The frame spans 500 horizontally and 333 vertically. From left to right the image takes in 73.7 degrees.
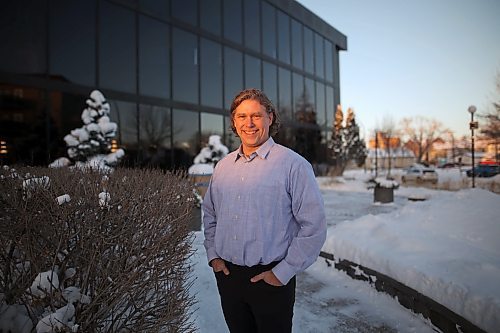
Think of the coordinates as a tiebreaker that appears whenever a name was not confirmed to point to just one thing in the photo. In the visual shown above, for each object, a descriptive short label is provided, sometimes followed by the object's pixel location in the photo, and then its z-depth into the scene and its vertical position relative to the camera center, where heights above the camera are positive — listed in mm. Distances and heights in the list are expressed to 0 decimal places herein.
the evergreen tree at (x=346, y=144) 26591 +1714
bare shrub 1790 -598
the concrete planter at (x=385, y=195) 12539 -1278
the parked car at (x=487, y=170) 31514 -934
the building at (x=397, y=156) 63612 +1029
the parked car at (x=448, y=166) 62250 -1013
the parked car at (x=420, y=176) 23097 -1165
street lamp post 15958 +1838
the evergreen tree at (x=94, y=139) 8852 +652
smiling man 1822 -368
